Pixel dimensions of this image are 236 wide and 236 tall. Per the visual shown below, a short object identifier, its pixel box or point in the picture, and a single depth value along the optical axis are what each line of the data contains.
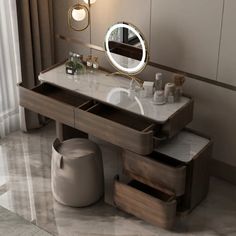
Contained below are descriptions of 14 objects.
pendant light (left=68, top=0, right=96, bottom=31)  3.69
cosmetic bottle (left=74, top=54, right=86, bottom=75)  3.71
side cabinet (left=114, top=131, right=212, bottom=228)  3.24
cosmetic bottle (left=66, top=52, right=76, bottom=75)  3.70
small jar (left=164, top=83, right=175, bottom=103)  3.37
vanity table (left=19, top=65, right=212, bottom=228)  3.23
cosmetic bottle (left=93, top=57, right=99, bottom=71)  3.74
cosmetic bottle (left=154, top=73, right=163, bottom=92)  3.44
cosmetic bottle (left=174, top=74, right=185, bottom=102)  3.40
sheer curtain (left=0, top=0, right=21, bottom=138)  3.86
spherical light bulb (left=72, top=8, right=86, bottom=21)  3.69
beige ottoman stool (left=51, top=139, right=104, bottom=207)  3.37
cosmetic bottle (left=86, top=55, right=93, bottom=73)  3.75
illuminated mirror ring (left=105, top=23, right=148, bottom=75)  3.46
